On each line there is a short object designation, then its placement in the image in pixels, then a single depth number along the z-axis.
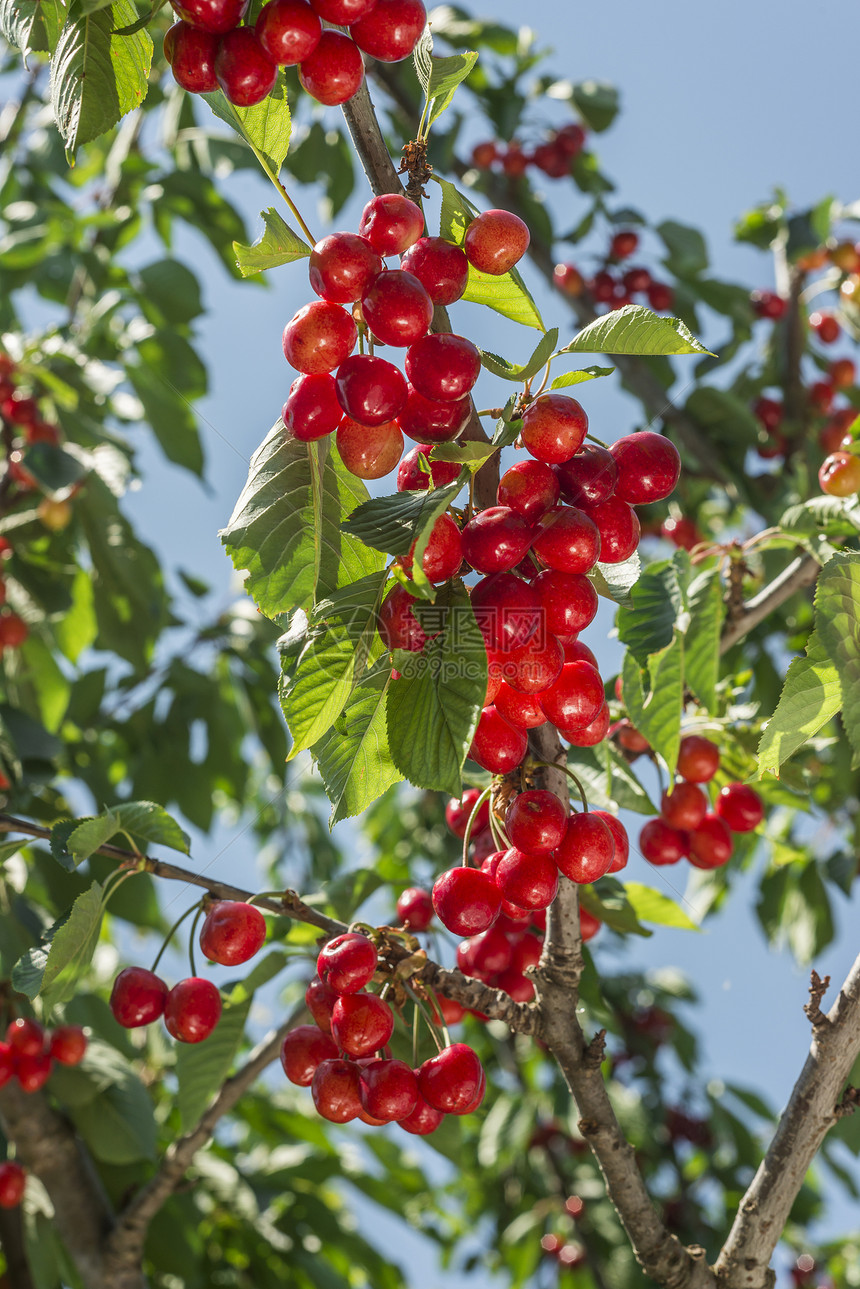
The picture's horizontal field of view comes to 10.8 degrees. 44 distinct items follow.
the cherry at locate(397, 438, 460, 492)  1.35
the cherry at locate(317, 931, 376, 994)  1.37
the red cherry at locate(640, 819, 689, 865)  1.56
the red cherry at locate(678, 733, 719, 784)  1.55
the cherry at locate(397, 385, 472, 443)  1.32
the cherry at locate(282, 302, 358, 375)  1.32
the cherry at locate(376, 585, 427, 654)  1.31
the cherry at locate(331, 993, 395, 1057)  1.38
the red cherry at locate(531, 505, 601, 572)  1.32
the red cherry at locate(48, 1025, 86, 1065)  1.59
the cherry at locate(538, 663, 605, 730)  1.34
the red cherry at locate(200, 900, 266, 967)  1.40
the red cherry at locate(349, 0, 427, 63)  1.32
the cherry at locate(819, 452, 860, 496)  1.51
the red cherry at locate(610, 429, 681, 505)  1.35
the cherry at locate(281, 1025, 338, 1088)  1.42
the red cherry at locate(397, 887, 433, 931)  1.50
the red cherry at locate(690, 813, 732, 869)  1.55
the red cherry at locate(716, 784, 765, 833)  1.57
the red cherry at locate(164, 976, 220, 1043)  1.43
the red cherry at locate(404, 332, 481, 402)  1.31
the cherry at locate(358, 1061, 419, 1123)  1.38
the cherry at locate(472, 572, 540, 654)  1.31
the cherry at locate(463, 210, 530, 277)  1.33
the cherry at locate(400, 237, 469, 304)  1.33
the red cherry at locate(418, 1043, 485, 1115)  1.38
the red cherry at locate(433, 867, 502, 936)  1.37
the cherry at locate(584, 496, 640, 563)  1.35
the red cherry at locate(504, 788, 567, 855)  1.35
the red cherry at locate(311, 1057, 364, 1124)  1.39
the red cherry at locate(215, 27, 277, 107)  1.31
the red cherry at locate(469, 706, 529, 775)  1.34
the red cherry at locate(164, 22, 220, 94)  1.32
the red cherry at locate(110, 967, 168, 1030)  1.44
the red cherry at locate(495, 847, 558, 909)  1.35
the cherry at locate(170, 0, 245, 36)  1.31
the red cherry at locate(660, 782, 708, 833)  1.55
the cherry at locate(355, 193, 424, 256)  1.32
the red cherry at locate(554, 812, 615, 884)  1.36
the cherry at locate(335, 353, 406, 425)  1.31
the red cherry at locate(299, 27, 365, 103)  1.32
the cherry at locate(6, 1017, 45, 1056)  1.57
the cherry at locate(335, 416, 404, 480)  1.33
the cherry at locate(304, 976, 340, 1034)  1.41
